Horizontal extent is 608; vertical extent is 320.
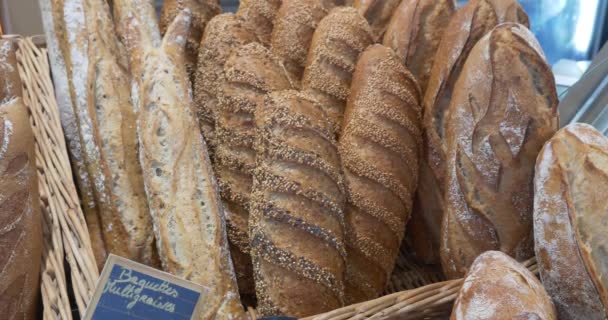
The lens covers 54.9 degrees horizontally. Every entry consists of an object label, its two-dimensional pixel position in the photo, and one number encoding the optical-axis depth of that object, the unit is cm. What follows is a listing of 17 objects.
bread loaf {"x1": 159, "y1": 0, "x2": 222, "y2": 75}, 173
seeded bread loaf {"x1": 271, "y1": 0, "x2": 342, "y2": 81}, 164
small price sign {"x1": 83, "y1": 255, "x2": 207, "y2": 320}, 95
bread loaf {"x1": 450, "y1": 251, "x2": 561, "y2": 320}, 98
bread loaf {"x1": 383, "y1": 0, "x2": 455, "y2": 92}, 162
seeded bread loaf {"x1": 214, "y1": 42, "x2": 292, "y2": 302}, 142
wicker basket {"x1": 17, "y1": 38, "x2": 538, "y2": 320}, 114
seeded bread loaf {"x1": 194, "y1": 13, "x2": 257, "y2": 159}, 156
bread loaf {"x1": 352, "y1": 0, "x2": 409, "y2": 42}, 175
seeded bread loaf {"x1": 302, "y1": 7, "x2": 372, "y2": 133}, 153
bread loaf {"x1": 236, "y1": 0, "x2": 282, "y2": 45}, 176
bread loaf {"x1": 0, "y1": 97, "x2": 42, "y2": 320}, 114
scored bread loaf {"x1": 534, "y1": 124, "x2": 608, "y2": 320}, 108
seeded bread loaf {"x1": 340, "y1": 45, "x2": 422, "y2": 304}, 140
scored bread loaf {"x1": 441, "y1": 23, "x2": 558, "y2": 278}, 132
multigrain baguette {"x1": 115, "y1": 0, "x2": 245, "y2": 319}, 122
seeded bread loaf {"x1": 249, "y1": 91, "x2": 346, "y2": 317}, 123
